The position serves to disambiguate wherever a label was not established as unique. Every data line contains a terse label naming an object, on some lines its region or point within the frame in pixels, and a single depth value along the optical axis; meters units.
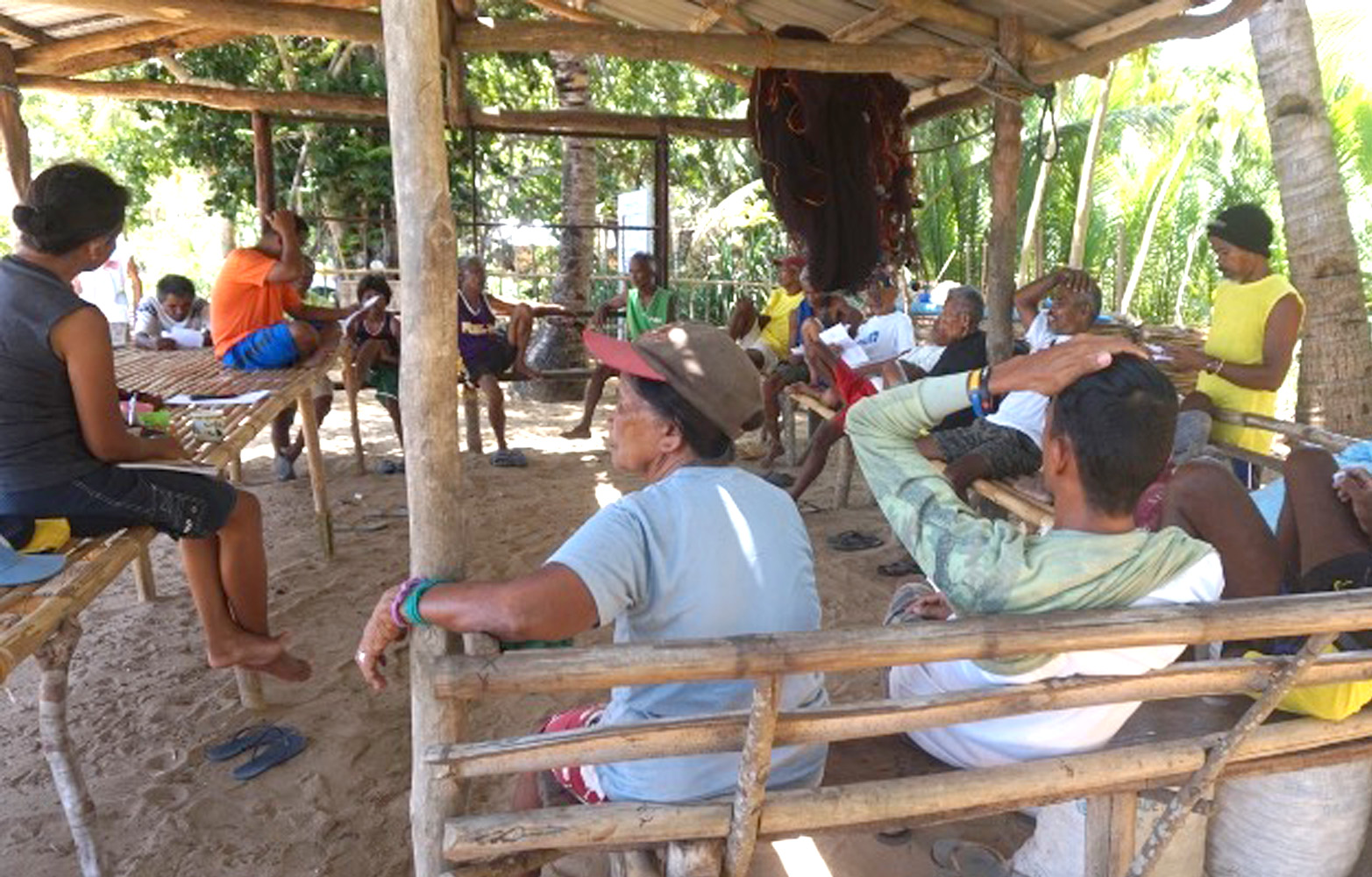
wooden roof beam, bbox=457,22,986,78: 4.18
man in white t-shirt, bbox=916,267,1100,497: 4.00
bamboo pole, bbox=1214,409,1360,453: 3.14
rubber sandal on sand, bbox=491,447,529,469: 6.59
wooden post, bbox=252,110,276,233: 6.57
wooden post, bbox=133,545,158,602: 4.20
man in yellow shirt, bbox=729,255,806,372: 7.08
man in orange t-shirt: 4.76
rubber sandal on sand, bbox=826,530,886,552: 5.00
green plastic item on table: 3.14
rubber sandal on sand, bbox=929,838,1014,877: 2.37
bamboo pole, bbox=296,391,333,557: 4.66
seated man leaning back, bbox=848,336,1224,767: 1.64
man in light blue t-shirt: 1.46
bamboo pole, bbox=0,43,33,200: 5.14
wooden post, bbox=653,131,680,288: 7.33
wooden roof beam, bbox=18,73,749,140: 5.85
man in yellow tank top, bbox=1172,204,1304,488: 3.55
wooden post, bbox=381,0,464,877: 1.80
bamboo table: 3.49
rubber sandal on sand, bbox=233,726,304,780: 2.92
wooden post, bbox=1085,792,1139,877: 1.79
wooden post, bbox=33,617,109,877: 2.18
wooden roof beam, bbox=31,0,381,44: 4.01
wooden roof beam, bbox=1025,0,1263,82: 3.76
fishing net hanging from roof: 4.71
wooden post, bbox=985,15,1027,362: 4.60
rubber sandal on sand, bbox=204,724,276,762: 3.00
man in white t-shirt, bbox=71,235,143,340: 7.88
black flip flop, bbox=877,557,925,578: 4.57
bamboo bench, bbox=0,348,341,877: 1.98
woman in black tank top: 2.38
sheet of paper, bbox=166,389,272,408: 3.83
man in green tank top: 7.17
